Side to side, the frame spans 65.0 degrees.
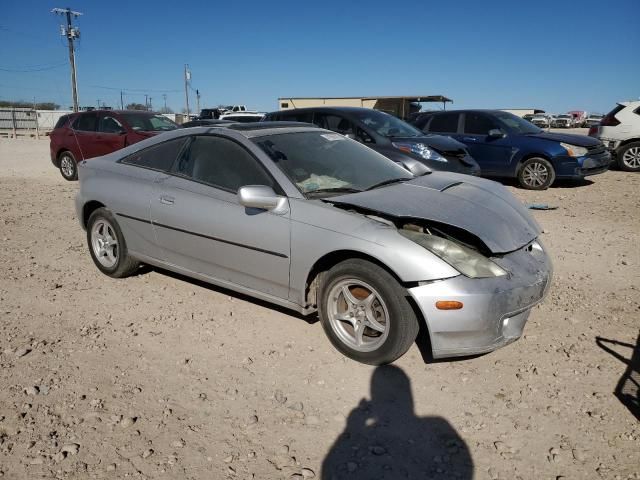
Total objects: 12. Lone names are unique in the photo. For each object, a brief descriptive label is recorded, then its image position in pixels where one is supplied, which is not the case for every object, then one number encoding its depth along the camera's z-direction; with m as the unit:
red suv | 11.04
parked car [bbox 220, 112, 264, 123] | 17.62
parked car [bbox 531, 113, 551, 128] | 47.78
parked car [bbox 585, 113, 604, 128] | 60.21
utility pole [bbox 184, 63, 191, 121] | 52.97
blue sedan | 9.55
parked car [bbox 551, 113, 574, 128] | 59.88
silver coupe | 2.93
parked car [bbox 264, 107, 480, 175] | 7.92
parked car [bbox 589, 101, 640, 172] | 11.68
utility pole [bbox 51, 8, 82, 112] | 36.69
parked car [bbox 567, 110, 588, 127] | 61.26
